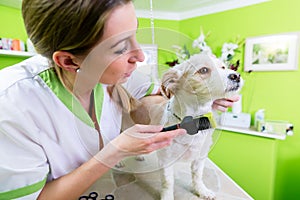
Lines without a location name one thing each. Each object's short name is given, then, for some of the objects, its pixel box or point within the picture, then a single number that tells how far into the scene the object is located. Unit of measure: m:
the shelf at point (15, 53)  1.28
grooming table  0.61
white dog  0.43
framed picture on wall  1.49
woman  0.31
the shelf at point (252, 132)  1.48
